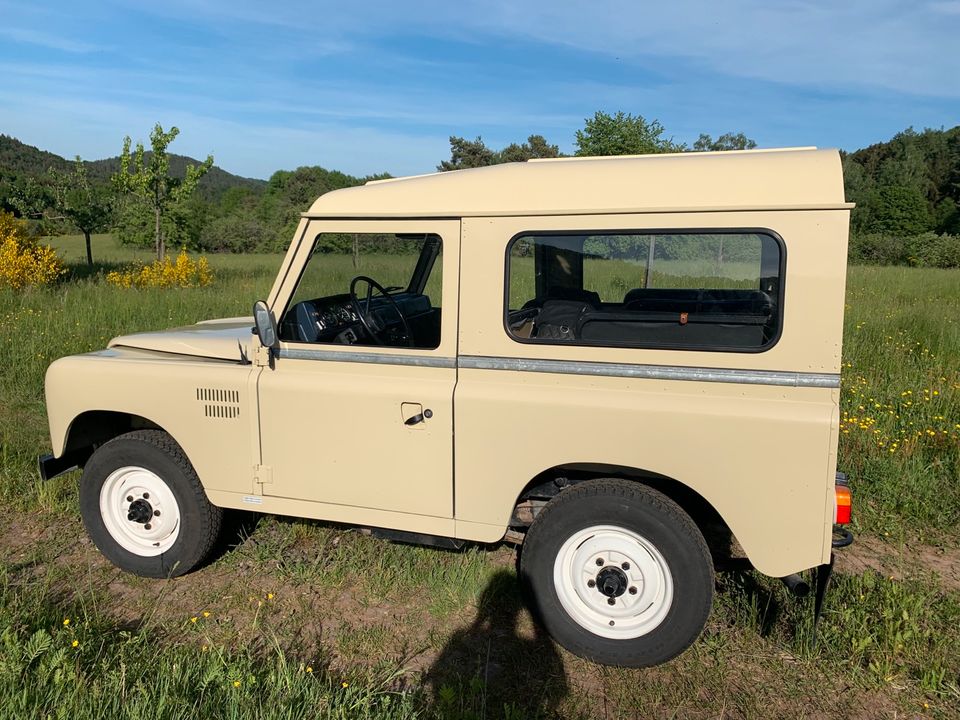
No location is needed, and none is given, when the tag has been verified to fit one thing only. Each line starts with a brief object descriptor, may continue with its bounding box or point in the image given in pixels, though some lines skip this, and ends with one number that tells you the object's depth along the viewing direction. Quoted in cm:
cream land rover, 287
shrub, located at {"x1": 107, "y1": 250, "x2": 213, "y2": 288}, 1623
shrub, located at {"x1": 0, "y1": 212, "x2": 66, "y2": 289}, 1340
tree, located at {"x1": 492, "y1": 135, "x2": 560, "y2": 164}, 4045
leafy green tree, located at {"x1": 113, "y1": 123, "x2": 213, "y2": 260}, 2105
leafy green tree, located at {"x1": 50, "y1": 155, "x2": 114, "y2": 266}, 2170
